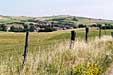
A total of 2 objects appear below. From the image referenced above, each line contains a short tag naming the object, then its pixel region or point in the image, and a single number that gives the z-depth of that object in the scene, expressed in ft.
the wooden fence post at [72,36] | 41.33
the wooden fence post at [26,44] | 26.37
